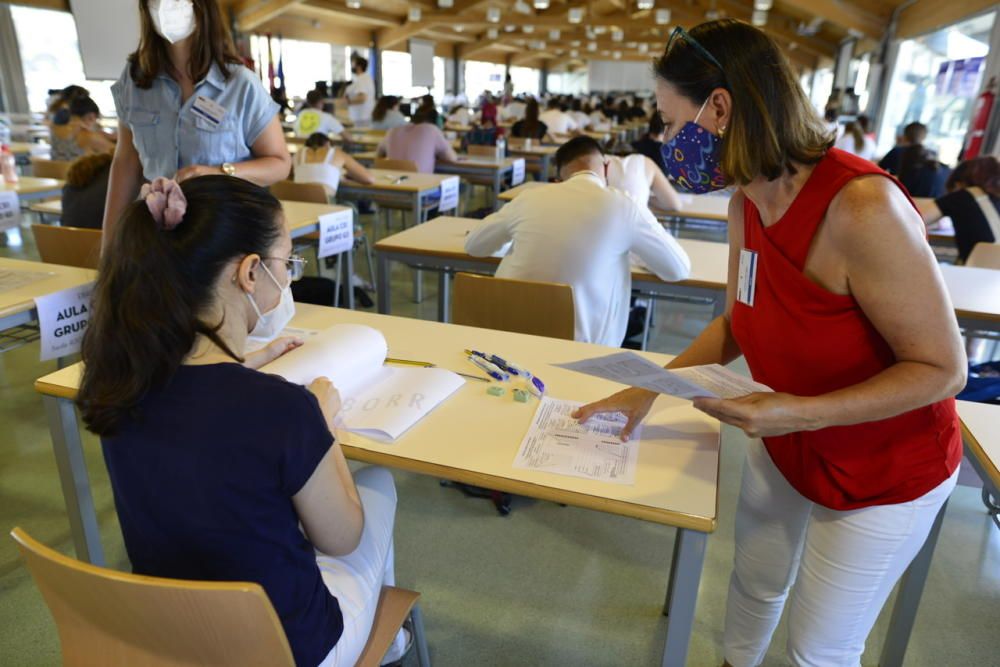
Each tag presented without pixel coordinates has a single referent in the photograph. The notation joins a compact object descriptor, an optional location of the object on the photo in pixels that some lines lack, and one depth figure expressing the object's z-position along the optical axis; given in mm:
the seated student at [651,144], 4996
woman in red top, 904
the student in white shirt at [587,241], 2045
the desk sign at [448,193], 4344
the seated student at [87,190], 2836
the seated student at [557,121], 9031
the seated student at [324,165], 4137
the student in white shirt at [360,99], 9445
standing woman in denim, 1816
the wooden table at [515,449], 1049
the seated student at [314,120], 6305
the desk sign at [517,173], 5992
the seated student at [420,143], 5602
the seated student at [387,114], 7635
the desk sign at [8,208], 3393
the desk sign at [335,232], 2855
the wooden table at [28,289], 1698
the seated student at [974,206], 3061
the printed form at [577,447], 1119
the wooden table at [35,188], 3744
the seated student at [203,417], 811
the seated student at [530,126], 7797
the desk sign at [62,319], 1653
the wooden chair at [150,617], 694
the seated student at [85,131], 4320
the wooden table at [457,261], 2447
